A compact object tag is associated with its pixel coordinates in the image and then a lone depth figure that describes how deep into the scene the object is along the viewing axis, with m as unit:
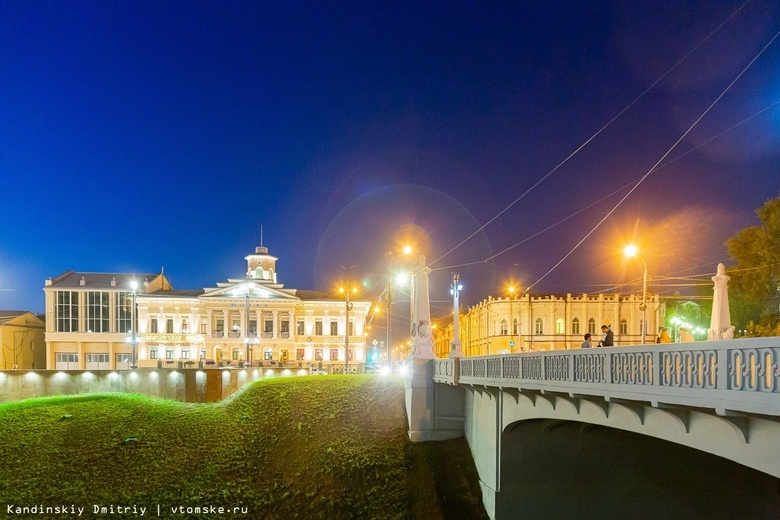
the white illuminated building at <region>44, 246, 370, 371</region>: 68.06
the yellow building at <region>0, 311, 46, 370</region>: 62.50
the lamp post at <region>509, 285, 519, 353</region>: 64.81
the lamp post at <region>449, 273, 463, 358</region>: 22.81
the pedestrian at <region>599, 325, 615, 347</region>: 15.65
